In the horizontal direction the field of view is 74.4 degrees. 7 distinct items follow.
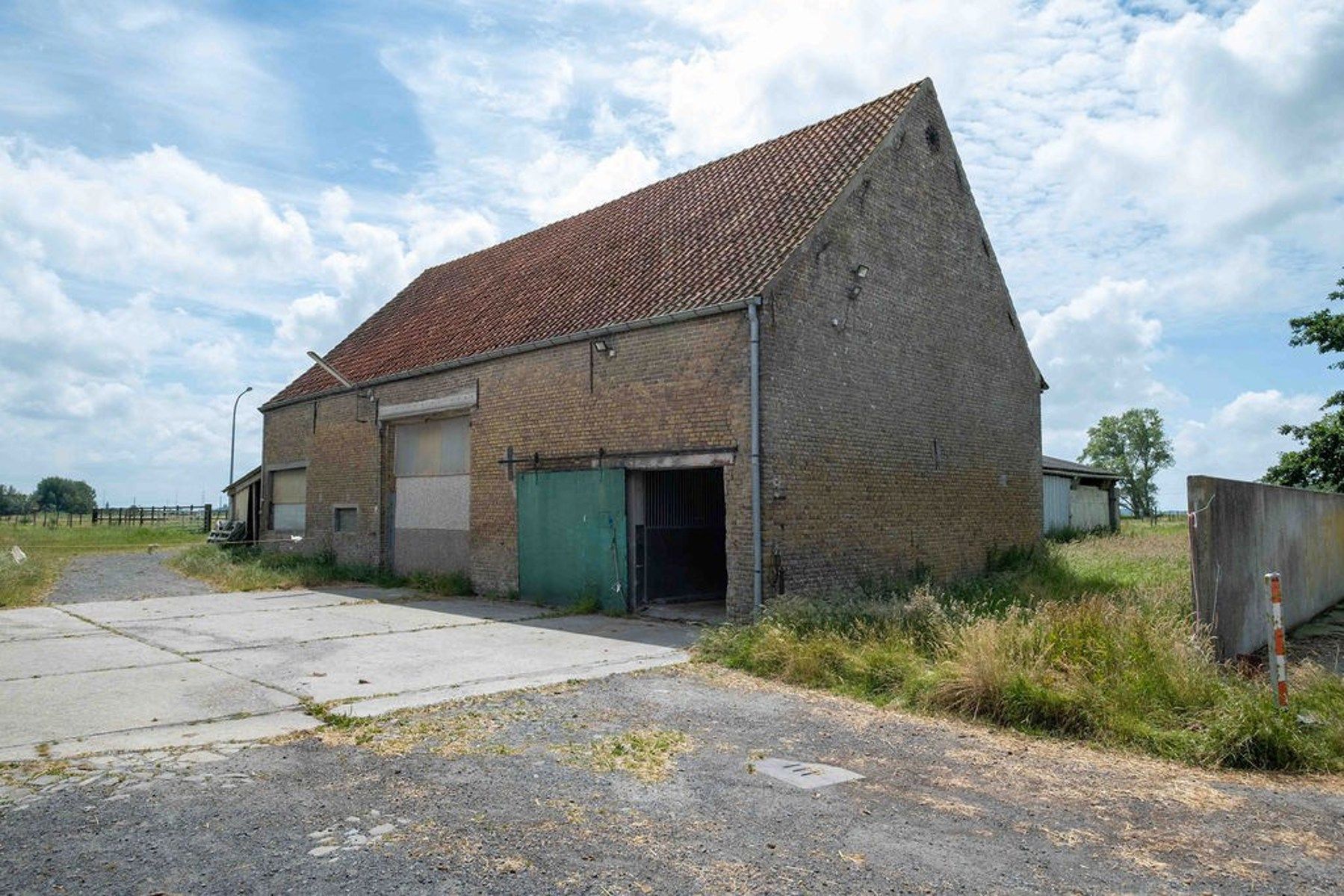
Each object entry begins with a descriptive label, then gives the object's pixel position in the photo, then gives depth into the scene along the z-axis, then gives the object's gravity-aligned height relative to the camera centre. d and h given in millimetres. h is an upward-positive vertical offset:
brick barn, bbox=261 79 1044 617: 12109 +1842
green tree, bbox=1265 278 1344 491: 24359 +1854
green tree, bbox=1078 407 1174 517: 77500 +5076
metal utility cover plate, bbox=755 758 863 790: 5594 -1710
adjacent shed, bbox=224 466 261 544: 25172 +356
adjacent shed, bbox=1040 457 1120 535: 27422 +408
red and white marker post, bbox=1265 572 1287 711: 6629 -1066
